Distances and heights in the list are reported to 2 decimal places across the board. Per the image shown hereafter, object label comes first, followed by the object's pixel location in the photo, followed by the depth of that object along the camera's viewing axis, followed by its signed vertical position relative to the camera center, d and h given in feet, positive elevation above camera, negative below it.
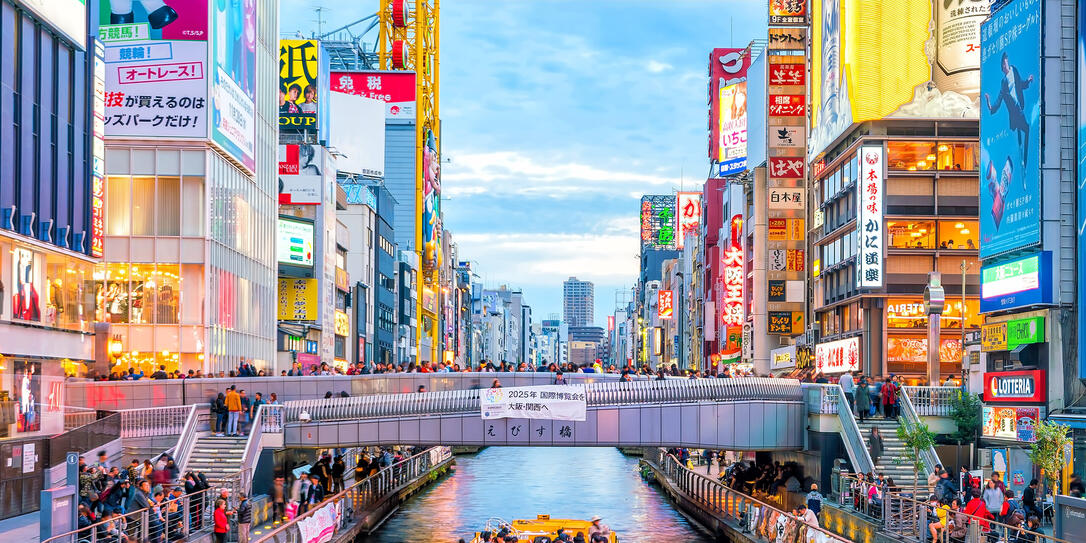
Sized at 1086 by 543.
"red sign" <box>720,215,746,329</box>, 337.52 +8.22
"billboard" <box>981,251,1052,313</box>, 141.79 +3.71
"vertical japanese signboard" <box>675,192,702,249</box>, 615.16 +48.92
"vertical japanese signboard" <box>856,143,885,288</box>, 238.27 +17.61
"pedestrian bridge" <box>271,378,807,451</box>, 151.84 -12.43
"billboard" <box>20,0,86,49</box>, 137.90 +31.89
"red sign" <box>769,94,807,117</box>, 299.99 +47.90
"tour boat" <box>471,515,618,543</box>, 119.27 -20.24
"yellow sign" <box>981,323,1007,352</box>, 155.02 -2.52
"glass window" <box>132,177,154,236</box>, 207.62 +16.59
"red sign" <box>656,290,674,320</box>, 551.59 +3.97
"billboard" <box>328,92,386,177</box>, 419.95 +58.61
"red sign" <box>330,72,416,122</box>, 471.62 +82.42
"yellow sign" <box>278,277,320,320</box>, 295.89 +3.24
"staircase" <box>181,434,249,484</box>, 135.54 -15.35
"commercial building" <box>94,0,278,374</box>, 206.18 +18.06
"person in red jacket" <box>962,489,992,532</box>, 97.66 -14.36
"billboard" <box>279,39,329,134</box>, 309.63 +53.98
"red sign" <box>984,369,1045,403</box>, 142.20 -7.73
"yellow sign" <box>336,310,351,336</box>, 332.92 -2.88
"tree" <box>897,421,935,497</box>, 122.32 -11.63
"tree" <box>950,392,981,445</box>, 149.38 -11.22
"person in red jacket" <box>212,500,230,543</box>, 109.29 -17.64
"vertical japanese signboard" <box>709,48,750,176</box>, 338.75 +54.68
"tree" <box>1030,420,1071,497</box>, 109.29 -11.10
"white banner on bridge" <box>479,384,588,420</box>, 151.23 -10.34
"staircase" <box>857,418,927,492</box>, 132.36 -14.55
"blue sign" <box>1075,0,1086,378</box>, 137.18 +15.27
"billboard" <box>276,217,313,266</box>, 282.15 +15.25
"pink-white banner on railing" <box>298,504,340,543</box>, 121.60 -20.80
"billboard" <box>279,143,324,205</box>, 299.79 +30.41
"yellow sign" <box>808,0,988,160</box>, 238.07 +46.77
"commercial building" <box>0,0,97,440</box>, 131.34 +11.60
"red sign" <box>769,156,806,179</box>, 297.74 +33.16
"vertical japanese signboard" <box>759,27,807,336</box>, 296.71 +26.76
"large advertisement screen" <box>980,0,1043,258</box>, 145.38 +21.58
